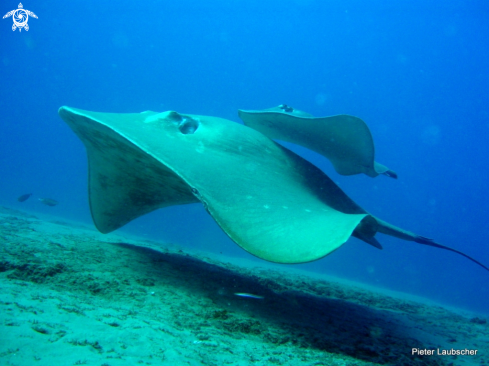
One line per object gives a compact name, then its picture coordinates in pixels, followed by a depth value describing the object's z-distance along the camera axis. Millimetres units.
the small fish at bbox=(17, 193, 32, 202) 12776
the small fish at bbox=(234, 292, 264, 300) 3069
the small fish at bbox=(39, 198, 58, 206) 11945
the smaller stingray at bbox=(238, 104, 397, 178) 4290
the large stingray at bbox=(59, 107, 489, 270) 2139
